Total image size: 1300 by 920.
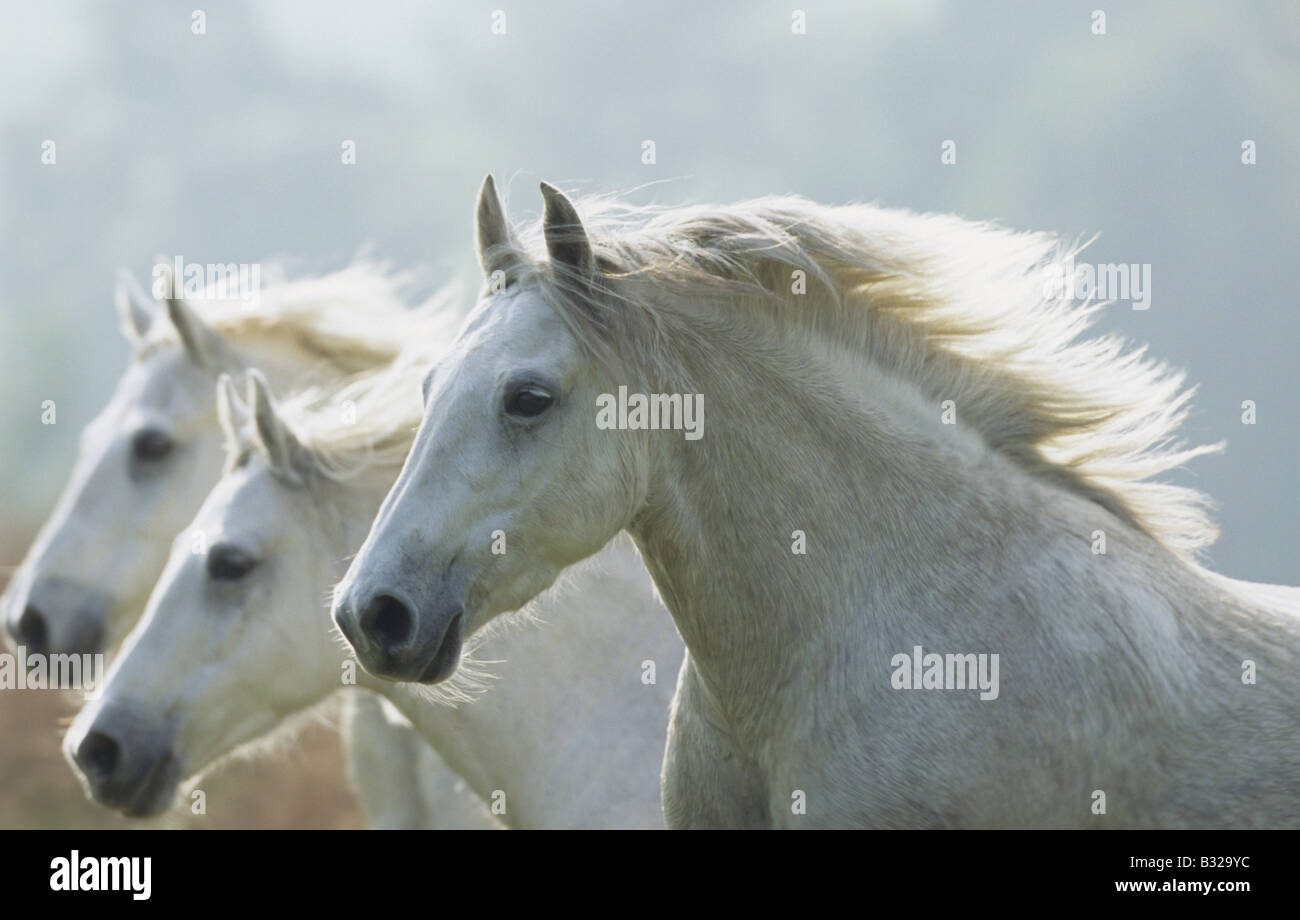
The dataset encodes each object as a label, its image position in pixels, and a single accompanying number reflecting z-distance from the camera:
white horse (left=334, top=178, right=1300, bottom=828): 4.93
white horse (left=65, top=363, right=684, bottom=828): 7.78
